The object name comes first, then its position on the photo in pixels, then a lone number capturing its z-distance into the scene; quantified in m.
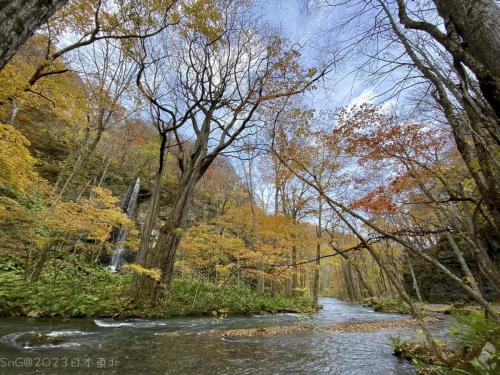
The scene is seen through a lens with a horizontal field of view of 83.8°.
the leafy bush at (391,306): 17.66
